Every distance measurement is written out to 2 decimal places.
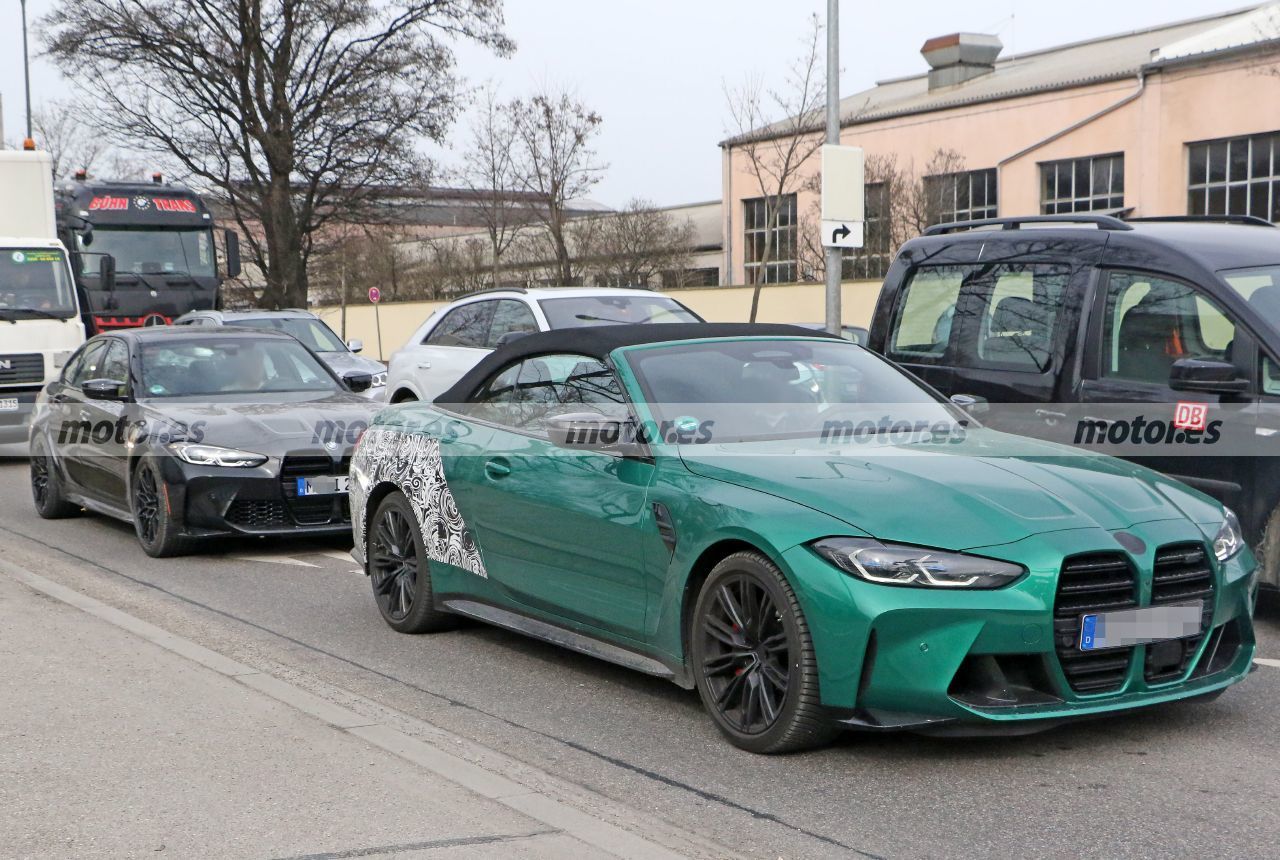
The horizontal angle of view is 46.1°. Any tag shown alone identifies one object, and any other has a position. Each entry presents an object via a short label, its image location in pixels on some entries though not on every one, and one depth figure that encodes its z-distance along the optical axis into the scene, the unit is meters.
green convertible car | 4.74
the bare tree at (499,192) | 44.03
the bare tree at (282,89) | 38.81
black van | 6.98
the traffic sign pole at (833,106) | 17.70
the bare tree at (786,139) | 32.62
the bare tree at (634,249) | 46.50
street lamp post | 51.87
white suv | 13.36
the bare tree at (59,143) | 65.75
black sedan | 9.80
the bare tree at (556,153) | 42.47
